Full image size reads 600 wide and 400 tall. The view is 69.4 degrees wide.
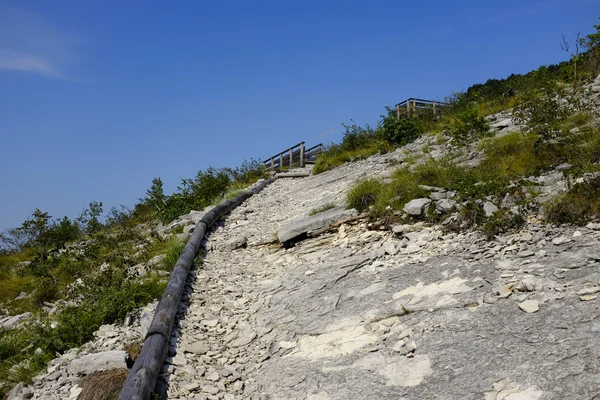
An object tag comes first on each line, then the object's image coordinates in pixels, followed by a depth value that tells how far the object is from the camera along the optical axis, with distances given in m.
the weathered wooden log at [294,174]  19.83
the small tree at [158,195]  14.98
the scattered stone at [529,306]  4.02
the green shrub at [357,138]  20.42
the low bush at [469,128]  10.52
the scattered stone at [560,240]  4.91
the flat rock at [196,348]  5.23
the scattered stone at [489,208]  6.02
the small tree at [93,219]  14.03
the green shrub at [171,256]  7.91
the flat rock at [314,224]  8.27
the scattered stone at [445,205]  6.70
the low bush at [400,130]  16.53
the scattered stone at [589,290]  3.96
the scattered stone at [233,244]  9.01
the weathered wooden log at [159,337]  4.07
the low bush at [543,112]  7.78
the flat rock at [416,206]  7.00
